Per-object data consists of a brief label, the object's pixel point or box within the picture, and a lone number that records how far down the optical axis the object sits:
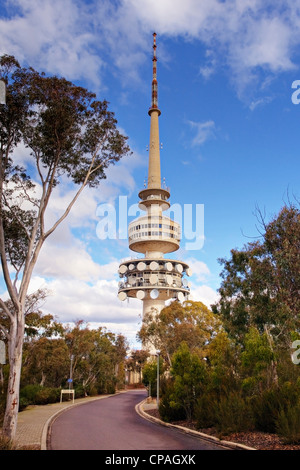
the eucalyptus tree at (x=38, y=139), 17.89
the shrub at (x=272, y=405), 14.89
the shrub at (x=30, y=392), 33.59
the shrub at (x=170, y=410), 21.42
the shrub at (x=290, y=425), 12.84
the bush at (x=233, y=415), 15.84
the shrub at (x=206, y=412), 17.88
